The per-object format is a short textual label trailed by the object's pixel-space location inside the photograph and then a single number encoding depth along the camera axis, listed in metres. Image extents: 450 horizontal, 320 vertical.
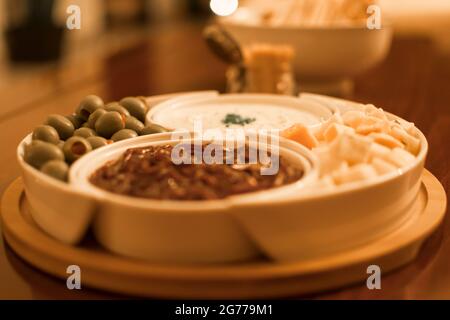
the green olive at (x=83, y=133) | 1.13
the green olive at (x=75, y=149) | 1.02
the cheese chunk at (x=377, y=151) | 0.94
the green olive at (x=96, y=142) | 1.07
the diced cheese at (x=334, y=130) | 1.03
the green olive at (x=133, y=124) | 1.22
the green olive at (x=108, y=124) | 1.16
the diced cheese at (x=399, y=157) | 0.93
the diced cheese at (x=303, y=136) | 1.04
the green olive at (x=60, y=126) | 1.15
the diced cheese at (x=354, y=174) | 0.87
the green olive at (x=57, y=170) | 0.92
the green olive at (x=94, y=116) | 1.19
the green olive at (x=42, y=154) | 0.98
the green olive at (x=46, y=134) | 1.08
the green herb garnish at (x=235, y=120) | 1.33
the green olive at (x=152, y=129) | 1.18
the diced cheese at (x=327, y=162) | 0.93
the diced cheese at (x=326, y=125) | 1.09
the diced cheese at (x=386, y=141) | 1.00
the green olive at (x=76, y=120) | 1.23
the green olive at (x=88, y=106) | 1.24
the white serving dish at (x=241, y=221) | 0.78
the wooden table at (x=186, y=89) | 0.83
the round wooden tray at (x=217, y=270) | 0.77
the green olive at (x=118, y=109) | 1.22
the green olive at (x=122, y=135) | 1.14
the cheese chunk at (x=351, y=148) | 0.92
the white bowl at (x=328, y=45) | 1.82
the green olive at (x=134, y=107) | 1.31
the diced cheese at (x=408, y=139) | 1.03
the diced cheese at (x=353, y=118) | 1.09
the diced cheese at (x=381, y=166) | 0.90
